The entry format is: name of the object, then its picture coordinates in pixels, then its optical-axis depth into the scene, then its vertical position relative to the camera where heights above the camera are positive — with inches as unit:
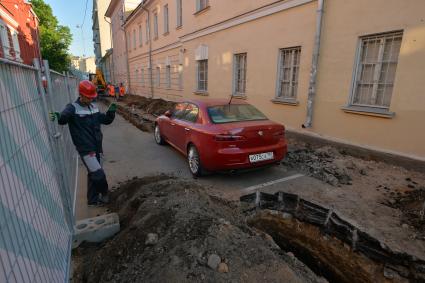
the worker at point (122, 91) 911.2 -32.5
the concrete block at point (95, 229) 115.3 -66.5
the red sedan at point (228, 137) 173.8 -37.5
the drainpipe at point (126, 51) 1042.0 +126.2
